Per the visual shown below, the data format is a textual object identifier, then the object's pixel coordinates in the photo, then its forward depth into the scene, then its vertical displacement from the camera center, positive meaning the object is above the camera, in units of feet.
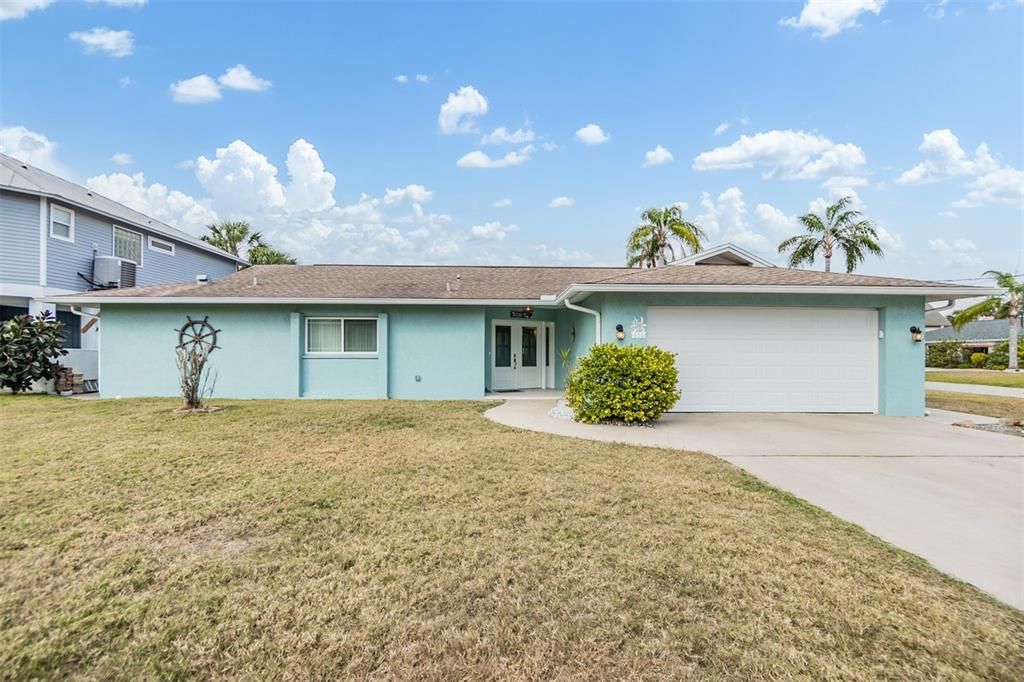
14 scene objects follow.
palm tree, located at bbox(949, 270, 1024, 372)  87.92 +7.38
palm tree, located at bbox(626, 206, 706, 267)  74.02 +17.35
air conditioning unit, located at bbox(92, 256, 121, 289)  48.85 +7.13
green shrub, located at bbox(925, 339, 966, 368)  96.99 -2.32
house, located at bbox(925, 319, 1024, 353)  104.15 +2.03
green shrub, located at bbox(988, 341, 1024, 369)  85.25 -2.20
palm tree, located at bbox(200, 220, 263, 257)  88.02 +19.99
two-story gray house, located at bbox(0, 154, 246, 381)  42.93 +9.80
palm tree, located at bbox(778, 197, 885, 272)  79.66 +18.61
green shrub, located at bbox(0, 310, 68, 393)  37.83 -0.89
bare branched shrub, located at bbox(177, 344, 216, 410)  29.37 -2.39
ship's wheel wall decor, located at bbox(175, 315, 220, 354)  37.14 +0.46
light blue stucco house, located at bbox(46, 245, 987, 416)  30.94 +0.90
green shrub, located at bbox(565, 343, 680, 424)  26.43 -2.48
